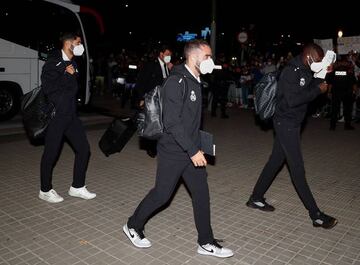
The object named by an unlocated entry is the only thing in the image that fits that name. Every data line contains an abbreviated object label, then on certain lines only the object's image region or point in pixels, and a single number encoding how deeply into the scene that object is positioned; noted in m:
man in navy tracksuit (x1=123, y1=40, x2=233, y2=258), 3.50
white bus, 10.96
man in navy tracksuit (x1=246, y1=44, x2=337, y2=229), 4.49
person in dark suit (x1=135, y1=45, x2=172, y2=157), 7.39
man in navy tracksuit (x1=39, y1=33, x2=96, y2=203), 4.93
